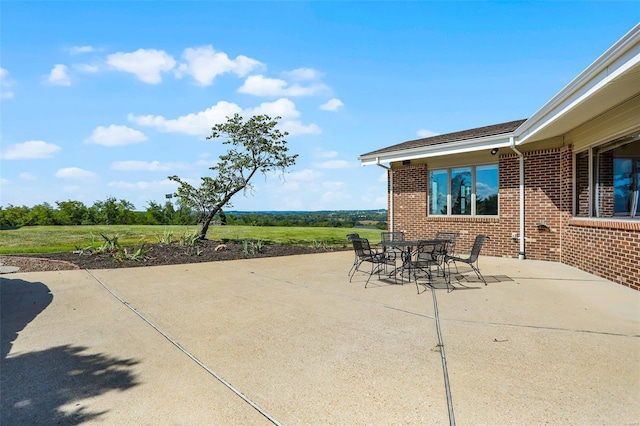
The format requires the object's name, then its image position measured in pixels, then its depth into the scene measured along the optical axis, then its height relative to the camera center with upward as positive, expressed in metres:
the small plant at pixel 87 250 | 10.34 -0.99
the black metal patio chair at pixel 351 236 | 7.44 -0.42
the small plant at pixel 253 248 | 11.41 -1.06
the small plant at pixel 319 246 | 13.05 -1.11
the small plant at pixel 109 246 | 10.34 -0.89
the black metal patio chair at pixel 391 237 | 9.02 -0.56
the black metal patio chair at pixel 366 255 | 7.09 -0.78
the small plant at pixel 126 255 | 9.49 -1.07
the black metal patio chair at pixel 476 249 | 6.77 -0.63
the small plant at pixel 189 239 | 11.99 -0.77
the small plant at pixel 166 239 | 12.23 -0.78
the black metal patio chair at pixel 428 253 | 6.34 -0.70
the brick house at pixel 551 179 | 5.96 +1.00
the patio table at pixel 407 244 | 6.27 -0.57
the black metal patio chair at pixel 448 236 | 8.48 -0.54
